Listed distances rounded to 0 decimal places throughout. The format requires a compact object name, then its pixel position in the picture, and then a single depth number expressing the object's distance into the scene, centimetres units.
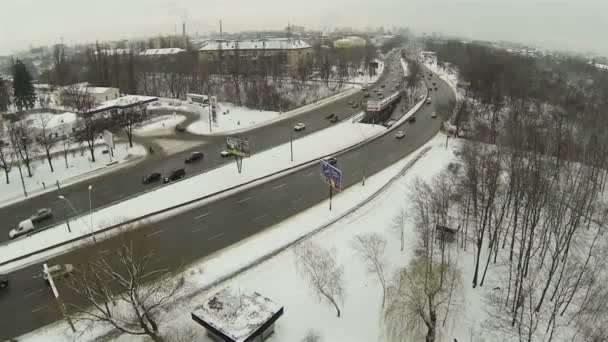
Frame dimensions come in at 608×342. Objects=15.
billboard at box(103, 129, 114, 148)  4944
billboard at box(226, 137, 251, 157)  4441
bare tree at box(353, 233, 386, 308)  2656
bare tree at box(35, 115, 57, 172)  4944
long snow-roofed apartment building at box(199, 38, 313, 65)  13912
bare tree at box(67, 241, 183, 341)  2000
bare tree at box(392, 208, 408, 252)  3187
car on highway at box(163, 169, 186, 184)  4422
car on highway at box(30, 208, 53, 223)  3609
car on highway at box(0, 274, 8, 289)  2600
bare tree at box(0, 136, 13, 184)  4563
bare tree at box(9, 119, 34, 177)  4762
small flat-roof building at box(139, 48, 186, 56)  14951
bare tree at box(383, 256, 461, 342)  2052
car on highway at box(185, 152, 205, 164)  5100
